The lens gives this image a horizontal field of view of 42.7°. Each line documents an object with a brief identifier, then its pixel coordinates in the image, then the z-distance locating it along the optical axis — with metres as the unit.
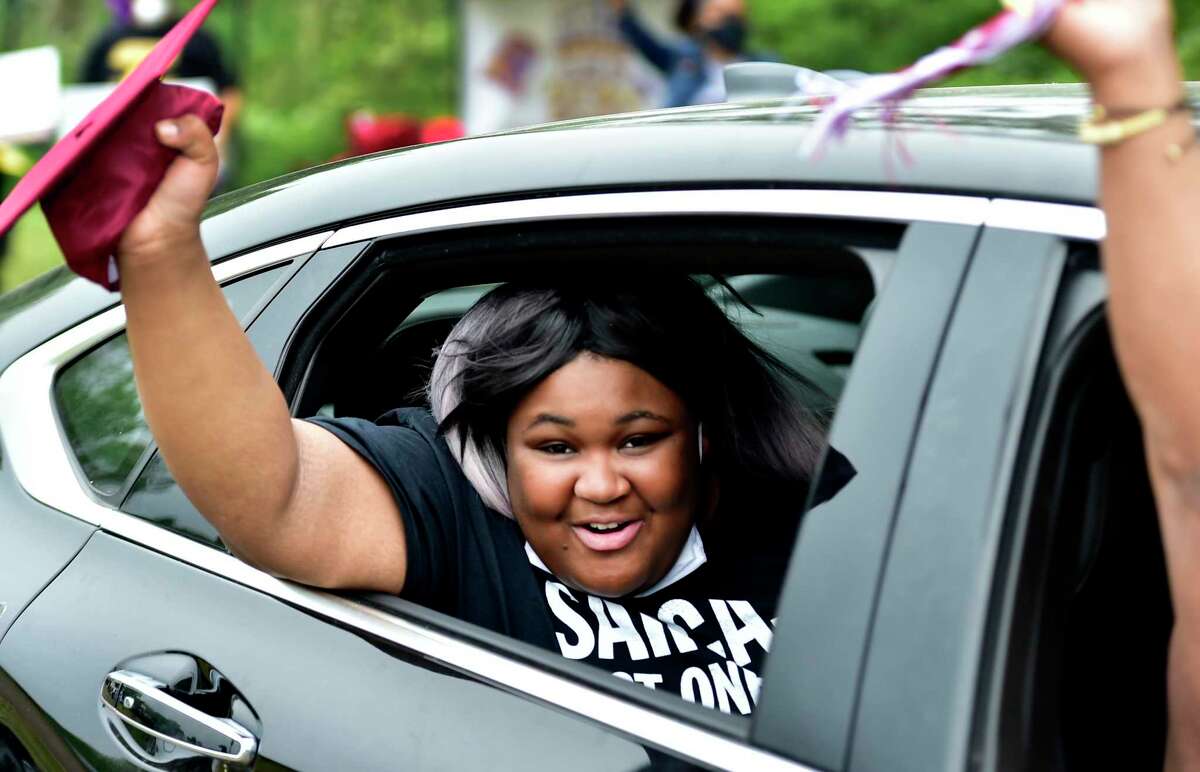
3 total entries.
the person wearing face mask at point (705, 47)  7.45
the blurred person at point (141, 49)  7.21
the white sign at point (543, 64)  10.27
